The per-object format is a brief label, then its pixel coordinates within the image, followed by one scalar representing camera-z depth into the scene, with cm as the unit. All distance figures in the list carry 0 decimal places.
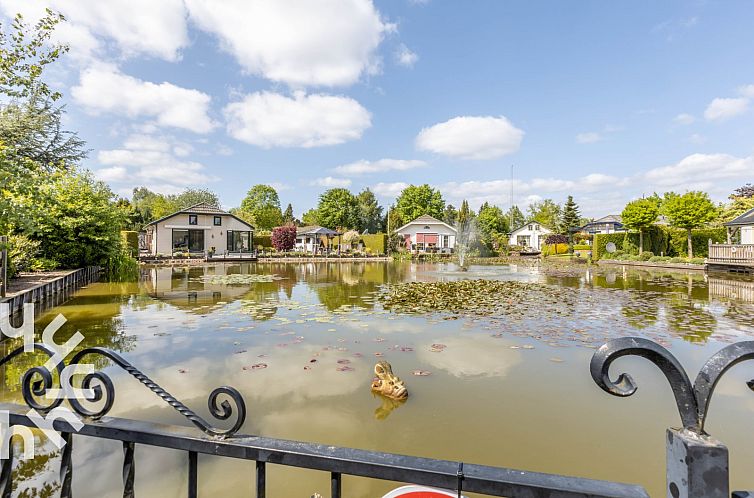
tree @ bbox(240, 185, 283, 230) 6644
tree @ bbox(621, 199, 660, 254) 2809
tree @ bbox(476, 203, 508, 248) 5662
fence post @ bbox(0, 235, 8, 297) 852
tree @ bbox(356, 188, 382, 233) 5838
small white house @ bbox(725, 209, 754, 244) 2245
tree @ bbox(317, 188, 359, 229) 5659
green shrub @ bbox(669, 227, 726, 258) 2831
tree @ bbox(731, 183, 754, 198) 3912
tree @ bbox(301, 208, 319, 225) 6545
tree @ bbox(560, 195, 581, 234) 4916
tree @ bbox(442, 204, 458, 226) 5839
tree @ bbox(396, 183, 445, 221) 6053
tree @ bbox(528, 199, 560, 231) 6694
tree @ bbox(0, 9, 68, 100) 729
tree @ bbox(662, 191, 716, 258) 2461
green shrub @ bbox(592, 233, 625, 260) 3117
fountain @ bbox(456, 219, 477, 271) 4003
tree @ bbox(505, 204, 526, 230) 7611
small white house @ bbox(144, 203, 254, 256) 3397
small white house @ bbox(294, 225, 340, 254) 3753
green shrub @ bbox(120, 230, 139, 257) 2754
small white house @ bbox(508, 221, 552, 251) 5172
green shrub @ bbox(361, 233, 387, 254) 3825
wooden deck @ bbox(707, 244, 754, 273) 1938
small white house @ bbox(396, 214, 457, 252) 4431
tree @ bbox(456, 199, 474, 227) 4356
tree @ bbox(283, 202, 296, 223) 7002
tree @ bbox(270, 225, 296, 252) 3756
